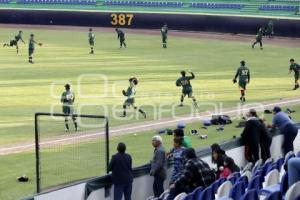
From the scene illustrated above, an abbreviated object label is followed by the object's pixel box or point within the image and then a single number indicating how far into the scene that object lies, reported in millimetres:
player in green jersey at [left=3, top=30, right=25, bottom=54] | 48031
